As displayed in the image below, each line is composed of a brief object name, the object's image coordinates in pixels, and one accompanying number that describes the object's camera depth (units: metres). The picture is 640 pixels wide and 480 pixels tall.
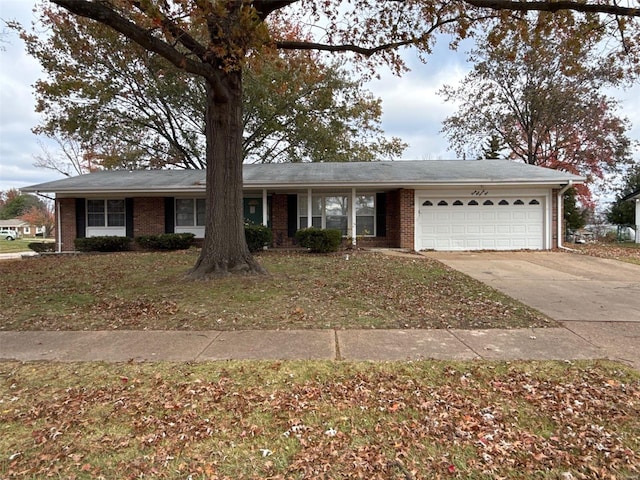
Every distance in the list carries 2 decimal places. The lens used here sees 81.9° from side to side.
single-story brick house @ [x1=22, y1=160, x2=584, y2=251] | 13.48
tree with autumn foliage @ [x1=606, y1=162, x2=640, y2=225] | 23.12
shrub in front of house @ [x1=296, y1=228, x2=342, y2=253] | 12.36
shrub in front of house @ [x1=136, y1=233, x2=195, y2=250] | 13.84
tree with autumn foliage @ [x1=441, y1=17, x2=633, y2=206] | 22.80
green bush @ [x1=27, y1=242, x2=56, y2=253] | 15.53
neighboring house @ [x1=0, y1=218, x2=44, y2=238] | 67.36
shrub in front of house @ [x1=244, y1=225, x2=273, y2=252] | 12.84
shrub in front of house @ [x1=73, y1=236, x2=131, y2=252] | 13.88
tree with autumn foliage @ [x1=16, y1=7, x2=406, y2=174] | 18.05
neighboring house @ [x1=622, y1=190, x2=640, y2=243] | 20.14
